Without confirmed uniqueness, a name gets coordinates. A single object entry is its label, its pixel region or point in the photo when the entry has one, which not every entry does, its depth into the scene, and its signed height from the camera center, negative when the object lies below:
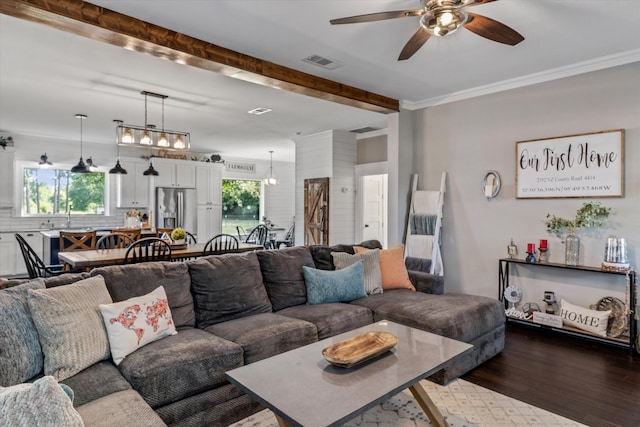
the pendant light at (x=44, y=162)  7.05 +0.78
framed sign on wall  3.69 +0.44
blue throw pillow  3.39 -0.73
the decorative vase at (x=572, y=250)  3.85 -0.44
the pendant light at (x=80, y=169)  6.32 +0.57
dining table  3.57 -0.56
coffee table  1.57 -0.85
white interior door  7.47 -0.03
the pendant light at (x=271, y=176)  9.45 +0.80
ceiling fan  2.31 +1.22
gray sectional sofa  1.97 -0.89
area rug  2.31 -1.33
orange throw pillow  3.84 -0.67
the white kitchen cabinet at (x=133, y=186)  8.10 +0.39
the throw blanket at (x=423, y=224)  4.98 -0.24
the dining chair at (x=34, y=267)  3.90 -0.70
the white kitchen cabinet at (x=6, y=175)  6.79 +0.49
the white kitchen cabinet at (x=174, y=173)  8.38 +0.71
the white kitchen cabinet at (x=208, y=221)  9.02 -0.42
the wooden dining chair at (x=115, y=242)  4.50 -0.53
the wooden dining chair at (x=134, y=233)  5.07 -0.40
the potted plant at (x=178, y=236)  4.74 -0.42
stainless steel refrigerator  8.39 -0.10
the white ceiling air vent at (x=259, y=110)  5.50 +1.40
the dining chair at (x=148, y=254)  3.80 -0.55
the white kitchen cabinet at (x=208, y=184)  9.02 +0.50
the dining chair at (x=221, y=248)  4.41 -0.56
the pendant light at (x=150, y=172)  7.24 +0.61
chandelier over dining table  4.40 +0.81
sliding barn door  6.98 -0.12
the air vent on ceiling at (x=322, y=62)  3.67 +1.45
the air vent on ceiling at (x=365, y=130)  6.81 +1.41
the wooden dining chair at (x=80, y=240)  4.62 -0.47
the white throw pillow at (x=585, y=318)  3.57 -1.08
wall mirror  4.54 +0.28
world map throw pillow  2.17 -0.73
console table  3.40 -0.94
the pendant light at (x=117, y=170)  6.74 +0.60
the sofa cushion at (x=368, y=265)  3.67 -0.59
